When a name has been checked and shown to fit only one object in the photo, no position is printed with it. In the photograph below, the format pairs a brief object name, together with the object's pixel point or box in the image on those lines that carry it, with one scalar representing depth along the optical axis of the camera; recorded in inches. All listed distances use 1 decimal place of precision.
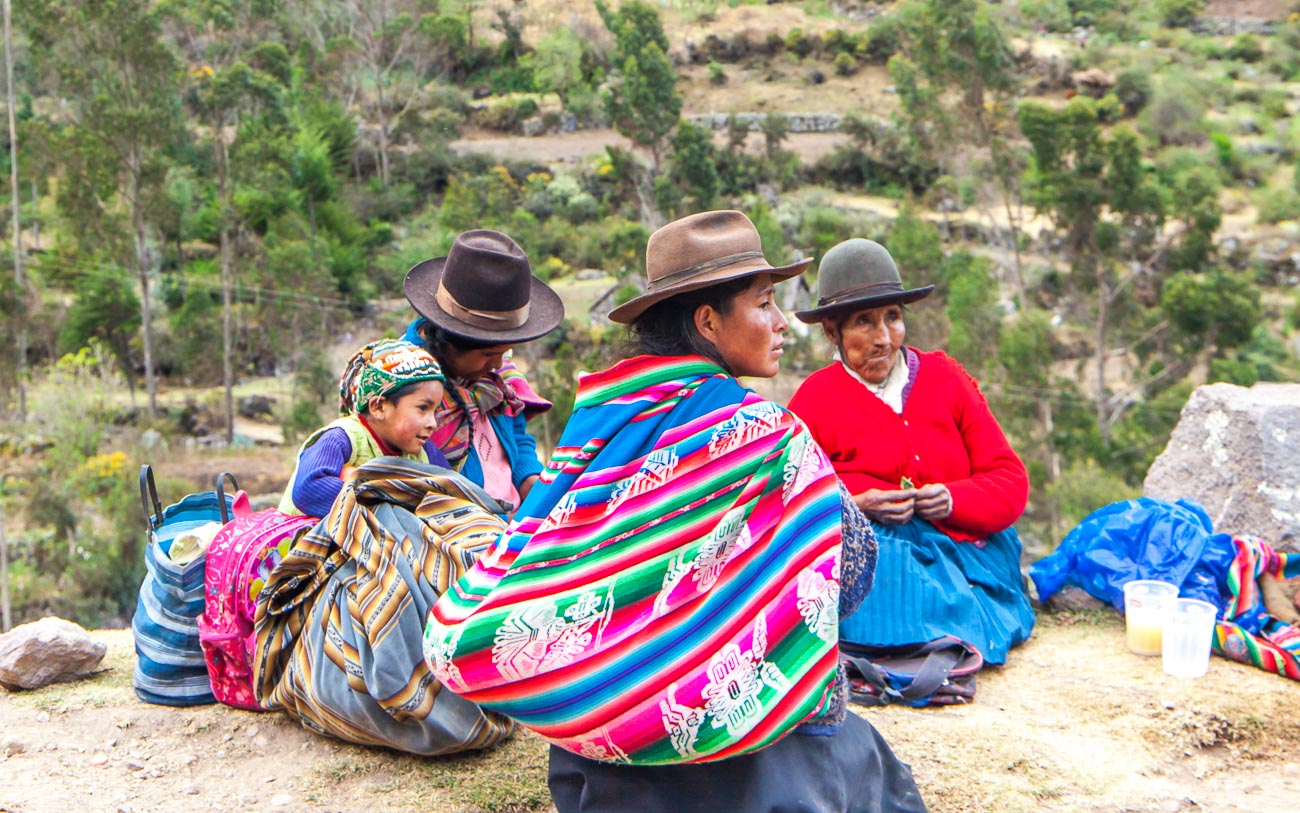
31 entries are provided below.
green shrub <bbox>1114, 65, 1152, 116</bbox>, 1541.6
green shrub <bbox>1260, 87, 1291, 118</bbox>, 1471.5
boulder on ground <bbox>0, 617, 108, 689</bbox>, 136.0
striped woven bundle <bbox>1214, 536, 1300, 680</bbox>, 143.4
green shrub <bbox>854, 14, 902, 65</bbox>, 1705.2
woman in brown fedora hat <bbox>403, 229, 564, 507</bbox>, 125.5
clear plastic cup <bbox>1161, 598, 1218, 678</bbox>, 141.5
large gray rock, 168.9
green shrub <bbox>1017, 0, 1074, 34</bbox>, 1952.5
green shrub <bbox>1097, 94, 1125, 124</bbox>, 1077.8
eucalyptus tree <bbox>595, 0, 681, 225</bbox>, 944.9
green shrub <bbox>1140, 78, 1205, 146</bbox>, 1403.8
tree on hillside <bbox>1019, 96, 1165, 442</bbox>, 689.0
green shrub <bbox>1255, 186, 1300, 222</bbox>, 1153.4
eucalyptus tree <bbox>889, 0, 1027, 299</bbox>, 827.4
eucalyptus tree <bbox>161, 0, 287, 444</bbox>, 974.4
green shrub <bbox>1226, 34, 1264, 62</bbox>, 1739.7
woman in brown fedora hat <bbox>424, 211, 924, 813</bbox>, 80.0
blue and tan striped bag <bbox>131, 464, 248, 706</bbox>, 122.8
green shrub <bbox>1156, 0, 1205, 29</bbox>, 1931.6
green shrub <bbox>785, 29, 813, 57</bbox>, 1772.9
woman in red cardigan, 140.0
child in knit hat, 115.3
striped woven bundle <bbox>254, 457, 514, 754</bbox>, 105.6
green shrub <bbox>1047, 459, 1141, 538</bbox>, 541.3
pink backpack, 117.9
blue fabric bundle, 155.0
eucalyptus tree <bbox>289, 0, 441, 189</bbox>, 1411.2
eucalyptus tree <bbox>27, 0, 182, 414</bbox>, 808.9
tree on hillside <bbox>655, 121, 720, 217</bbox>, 922.1
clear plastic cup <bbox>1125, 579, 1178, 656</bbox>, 149.9
